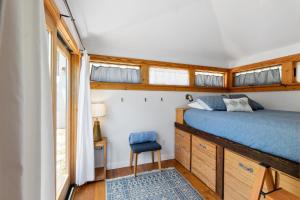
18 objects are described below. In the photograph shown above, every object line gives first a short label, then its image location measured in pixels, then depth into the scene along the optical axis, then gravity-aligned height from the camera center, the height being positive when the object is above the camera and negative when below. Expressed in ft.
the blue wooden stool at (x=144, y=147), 7.41 -2.58
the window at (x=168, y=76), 9.71 +1.52
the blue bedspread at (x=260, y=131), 3.87 -1.13
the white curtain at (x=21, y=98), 1.49 +0.02
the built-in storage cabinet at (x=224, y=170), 4.26 -2.79
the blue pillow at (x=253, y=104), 8.74 -0.38
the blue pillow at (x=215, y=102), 8.33 -0.24
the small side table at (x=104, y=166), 7.33 -3.57
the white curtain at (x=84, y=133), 6.57 -1.58
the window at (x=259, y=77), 8.85 +1.40
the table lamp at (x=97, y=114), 7.39 -0.77
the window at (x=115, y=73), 8.43 +1.56
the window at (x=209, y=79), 10.86 +1.45
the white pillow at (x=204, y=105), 8.40 -0.41
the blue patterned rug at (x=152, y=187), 6.13 -4.11
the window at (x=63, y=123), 5.83 -1.01
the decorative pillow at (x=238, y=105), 8.01 -0.40
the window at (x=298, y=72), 7.91 +1.38
